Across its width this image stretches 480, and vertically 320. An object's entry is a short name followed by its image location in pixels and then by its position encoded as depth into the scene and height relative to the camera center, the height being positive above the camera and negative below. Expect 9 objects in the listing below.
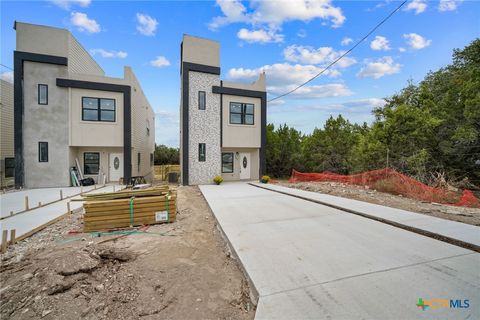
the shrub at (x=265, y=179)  14.64 -1.44
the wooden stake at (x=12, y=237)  4.52 -1.61
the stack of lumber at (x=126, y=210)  5.54 -1.36
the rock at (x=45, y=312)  2.57 -1.77
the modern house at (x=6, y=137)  14.18 +1.32
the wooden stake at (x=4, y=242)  4.19 -1.58
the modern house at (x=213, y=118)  14.24 +2.58
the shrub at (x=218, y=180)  14.17 -1.45
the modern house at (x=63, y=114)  12.31 +2.46
